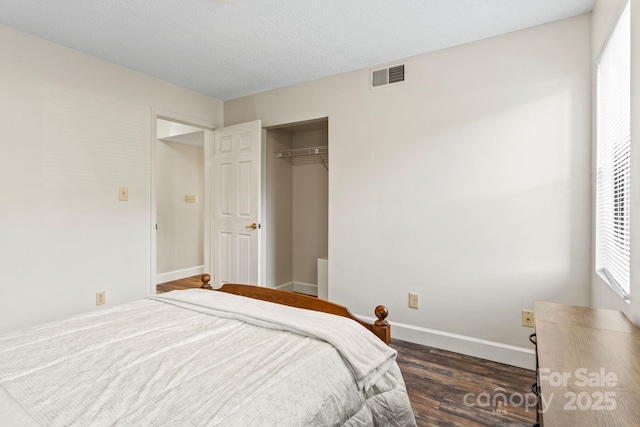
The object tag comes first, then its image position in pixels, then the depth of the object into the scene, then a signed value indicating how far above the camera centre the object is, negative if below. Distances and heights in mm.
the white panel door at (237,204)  3623 +68
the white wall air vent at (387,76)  2910 +1183
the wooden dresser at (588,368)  707 -421
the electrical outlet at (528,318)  2396 -768
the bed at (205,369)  915 -535
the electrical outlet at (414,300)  2854 -763
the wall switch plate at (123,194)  3088 +144
